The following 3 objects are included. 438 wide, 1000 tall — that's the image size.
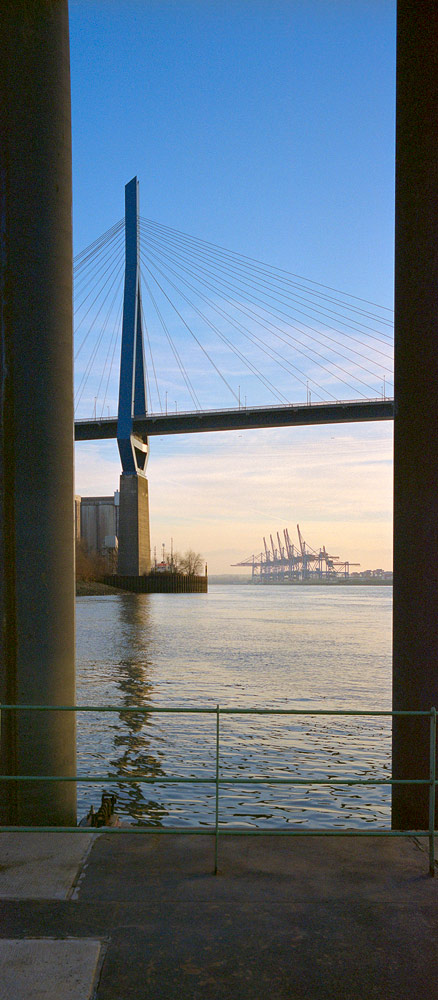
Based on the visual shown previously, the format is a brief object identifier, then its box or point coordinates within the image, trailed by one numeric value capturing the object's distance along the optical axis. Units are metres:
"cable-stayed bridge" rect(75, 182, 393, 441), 61.75
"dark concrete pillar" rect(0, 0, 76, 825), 5.34
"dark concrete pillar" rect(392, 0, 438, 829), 5.34
